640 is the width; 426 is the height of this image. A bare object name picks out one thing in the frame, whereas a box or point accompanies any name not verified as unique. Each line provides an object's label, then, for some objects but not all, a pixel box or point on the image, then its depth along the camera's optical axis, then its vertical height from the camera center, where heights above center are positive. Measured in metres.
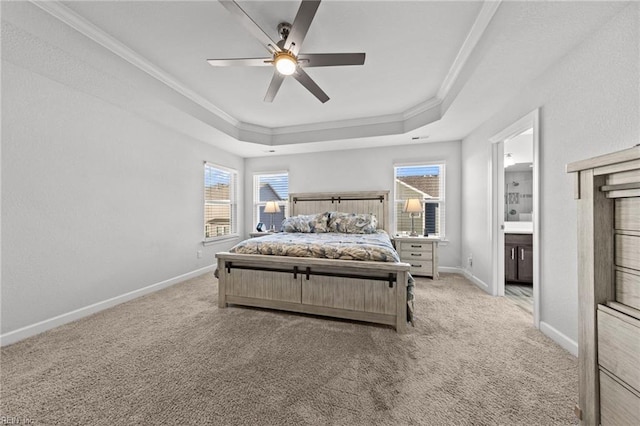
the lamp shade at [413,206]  4.03 +0.18
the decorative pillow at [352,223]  3.88 -0.12
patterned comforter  2.34 -0.35
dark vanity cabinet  3.51 -0.63
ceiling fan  1.57 +1.33
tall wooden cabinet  0.84 -0.28
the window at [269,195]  5.26 +0.46
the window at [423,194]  4.37 +0.43
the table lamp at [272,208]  4.89 +0.15
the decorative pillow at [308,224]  4.02 -0.15
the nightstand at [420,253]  3.81 -0.62
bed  2.21 -0.71
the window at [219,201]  4.42 +0.28
